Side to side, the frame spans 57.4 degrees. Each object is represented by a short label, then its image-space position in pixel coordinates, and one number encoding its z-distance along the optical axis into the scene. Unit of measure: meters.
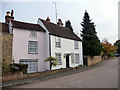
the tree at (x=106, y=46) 44.16
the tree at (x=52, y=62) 15.59
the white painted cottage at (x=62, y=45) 18.52
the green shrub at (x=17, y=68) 12.59
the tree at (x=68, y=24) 36.31
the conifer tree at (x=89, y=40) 25.88
